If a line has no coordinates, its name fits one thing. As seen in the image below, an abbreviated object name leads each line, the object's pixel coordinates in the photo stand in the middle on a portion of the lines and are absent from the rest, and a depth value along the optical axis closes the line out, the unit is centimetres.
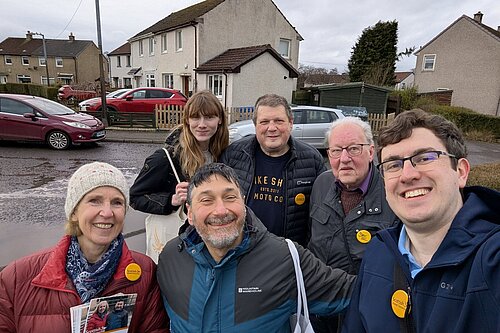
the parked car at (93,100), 1625
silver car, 1140
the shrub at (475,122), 1923
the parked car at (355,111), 1659
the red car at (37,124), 1046
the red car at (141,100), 1619
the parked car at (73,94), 2309
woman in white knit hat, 164
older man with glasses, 207
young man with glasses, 118
